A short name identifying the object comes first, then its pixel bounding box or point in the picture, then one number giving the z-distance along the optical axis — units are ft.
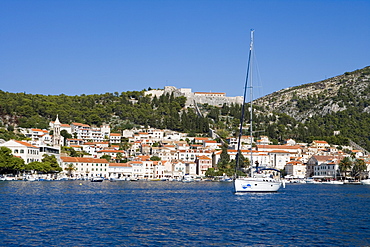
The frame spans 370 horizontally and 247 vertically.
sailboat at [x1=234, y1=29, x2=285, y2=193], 153.48
